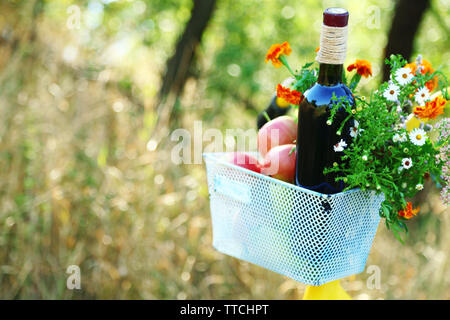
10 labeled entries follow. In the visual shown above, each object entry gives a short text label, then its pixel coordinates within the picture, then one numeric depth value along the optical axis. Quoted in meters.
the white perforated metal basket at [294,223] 1.64
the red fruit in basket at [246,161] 1.73
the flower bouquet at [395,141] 1.61
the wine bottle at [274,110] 1.81
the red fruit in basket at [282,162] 1.69
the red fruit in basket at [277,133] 1.72
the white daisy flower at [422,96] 1.61
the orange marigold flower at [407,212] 1.64
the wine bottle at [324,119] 1.60
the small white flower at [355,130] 1.61
